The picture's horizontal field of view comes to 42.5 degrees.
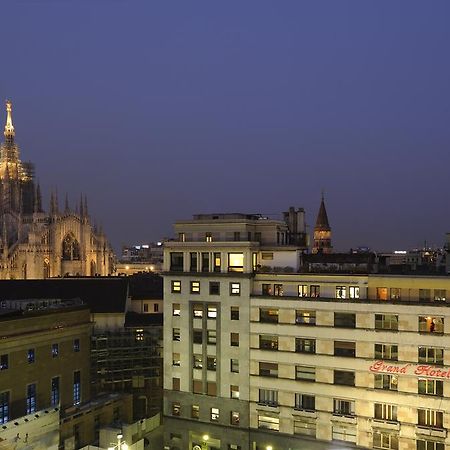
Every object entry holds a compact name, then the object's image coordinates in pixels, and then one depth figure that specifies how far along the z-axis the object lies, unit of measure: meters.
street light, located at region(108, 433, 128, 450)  55.72
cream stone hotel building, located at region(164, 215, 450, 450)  57.06
